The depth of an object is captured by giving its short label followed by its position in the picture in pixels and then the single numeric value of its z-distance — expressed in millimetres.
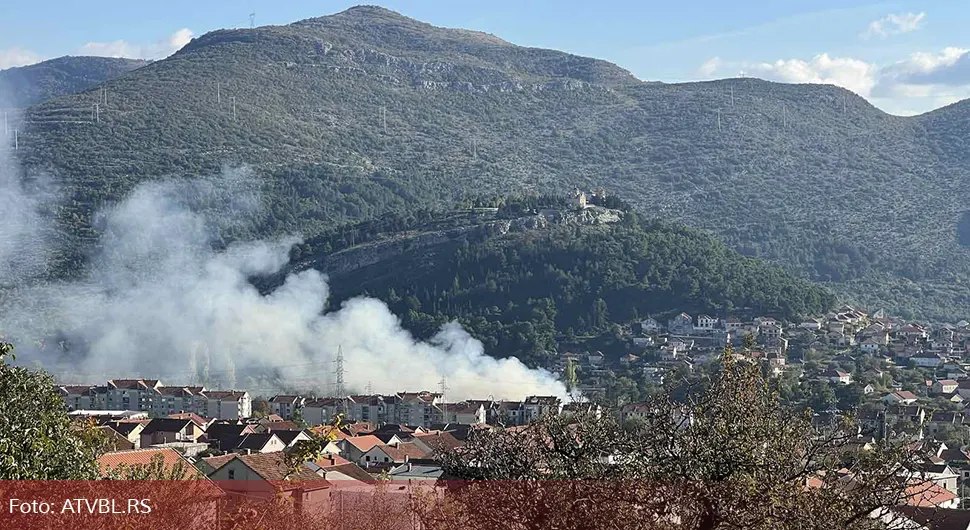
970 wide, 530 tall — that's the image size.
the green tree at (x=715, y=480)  12852
